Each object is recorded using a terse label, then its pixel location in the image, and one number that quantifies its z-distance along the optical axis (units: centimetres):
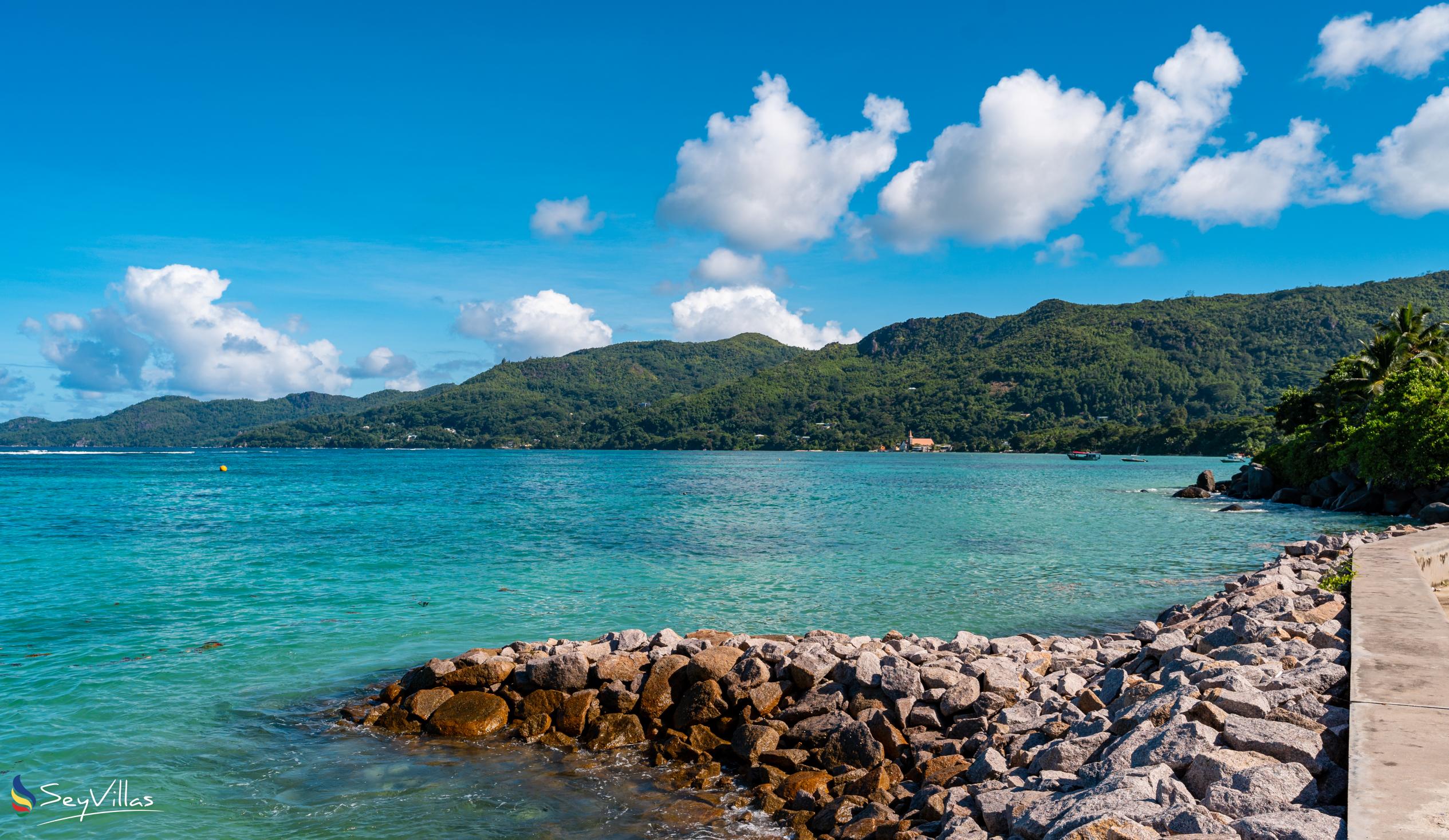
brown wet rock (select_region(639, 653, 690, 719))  1084
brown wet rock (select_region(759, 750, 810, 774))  914
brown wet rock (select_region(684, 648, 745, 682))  1093
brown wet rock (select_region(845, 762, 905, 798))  821
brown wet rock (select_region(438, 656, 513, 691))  1175
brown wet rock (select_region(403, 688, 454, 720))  1116
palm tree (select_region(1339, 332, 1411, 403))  5109
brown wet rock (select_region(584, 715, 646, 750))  1040
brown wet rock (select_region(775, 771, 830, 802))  848
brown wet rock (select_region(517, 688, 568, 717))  1109
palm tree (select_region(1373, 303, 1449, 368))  5175
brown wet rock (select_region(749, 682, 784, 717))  1034
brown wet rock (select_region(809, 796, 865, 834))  770
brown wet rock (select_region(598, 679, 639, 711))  1090
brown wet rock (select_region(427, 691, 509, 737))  1090
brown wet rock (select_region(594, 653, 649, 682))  1137
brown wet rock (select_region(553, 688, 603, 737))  1072
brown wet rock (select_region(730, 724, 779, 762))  949
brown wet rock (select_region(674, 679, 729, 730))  1043
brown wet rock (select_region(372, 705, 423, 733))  1102
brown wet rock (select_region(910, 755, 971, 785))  808
